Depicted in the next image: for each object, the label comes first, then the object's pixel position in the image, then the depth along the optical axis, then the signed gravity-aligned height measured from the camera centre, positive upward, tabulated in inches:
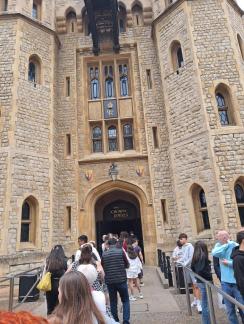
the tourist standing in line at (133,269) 258.2 -24.5
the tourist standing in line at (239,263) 130.7 -13.1
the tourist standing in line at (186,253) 230.3 -12.5
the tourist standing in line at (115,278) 176.6 -21.2
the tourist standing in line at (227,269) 150.6 -18.7
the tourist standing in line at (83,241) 197.3 +2.5
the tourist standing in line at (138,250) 308.1 -9.9
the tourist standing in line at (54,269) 167.0 -12.6
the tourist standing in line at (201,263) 177.5 -16.1
